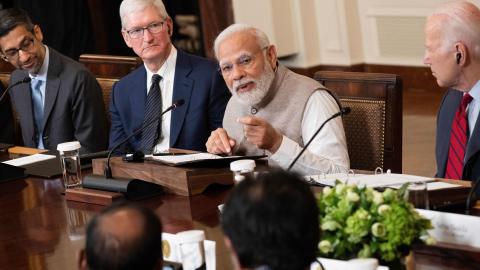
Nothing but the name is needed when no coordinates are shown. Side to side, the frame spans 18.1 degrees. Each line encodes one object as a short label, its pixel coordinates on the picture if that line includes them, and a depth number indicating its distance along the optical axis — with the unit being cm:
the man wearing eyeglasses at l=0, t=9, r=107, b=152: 785
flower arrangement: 350
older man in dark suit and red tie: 544
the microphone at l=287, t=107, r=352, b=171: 489
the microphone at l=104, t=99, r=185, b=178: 571
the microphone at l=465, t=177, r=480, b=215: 424
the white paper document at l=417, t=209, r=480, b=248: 400
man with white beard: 581
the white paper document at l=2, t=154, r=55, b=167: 671
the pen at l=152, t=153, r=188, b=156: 592
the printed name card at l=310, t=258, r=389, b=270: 337
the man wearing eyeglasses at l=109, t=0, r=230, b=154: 704
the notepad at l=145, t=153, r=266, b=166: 547
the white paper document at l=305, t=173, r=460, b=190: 469
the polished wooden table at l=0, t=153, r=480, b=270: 401
